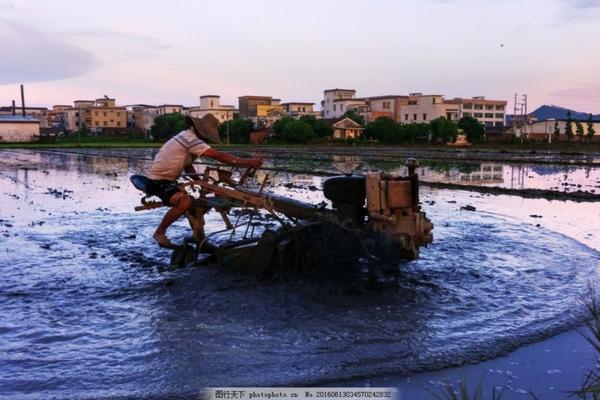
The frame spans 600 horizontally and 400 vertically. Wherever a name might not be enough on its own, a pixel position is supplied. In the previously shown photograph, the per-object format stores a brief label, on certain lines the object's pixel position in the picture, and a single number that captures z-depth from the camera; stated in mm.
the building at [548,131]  79188
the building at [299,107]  118500
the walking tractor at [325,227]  6000
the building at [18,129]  73188
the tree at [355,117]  90625
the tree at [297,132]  74625
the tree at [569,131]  71312
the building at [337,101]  112688
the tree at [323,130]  79062
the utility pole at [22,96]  98144
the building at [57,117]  125550
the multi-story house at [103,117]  110625
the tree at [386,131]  72500
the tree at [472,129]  74938
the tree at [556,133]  75950
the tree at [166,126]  80619
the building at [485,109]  108719
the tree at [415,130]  72875
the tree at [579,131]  74644
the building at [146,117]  120138
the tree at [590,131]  74262
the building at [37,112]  131125
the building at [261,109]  102062
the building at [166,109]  121812
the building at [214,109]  119125
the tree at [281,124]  77250
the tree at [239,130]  79688
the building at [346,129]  81188
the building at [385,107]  99500
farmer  6664
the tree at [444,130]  70375
